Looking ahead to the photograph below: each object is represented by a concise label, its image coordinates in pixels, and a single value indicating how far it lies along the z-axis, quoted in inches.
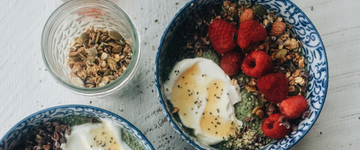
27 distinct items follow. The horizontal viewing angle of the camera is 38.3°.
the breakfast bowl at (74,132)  17.8
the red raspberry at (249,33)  18.0
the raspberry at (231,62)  18.4
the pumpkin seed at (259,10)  18.7
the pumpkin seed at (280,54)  18.5
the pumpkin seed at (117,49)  18.7
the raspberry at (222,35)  18.3
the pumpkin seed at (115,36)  18.8
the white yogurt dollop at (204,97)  18.7
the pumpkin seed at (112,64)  18.6
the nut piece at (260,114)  18.5
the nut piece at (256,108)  18.6
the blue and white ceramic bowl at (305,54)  17.8
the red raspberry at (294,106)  18.0
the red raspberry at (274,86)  18.0
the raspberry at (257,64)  18.0
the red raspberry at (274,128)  18.0
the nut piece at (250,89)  18.6
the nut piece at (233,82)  18.6
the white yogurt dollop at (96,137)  18.2
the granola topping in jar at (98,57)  18.6
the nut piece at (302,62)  18.6
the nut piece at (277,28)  18.5
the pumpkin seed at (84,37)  18.9
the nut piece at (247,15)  18.4
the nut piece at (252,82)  18.7
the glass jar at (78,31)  17.5
